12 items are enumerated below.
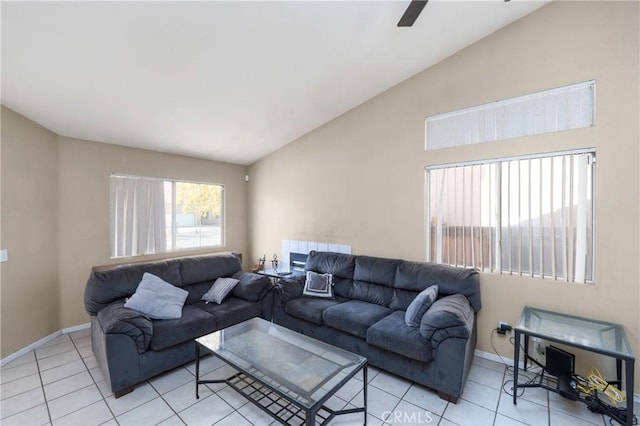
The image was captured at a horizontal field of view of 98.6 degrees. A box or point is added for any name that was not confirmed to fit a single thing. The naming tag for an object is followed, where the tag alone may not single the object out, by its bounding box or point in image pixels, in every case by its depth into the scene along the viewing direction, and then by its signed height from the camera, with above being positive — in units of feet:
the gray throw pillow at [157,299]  8.52 -2.78
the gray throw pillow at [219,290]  10.55 -3.02
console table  5.78 -3.04
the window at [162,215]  12.74 -0.12
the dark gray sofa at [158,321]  7.32 -3.36
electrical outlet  8.85 -3.74
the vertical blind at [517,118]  7.89 +3.05
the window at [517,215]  8.02 -0.11
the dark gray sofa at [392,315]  7.04 -3.35
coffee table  5.50 -3.55
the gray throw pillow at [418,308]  7.94 -2.81
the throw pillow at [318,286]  11.00 -2.98
